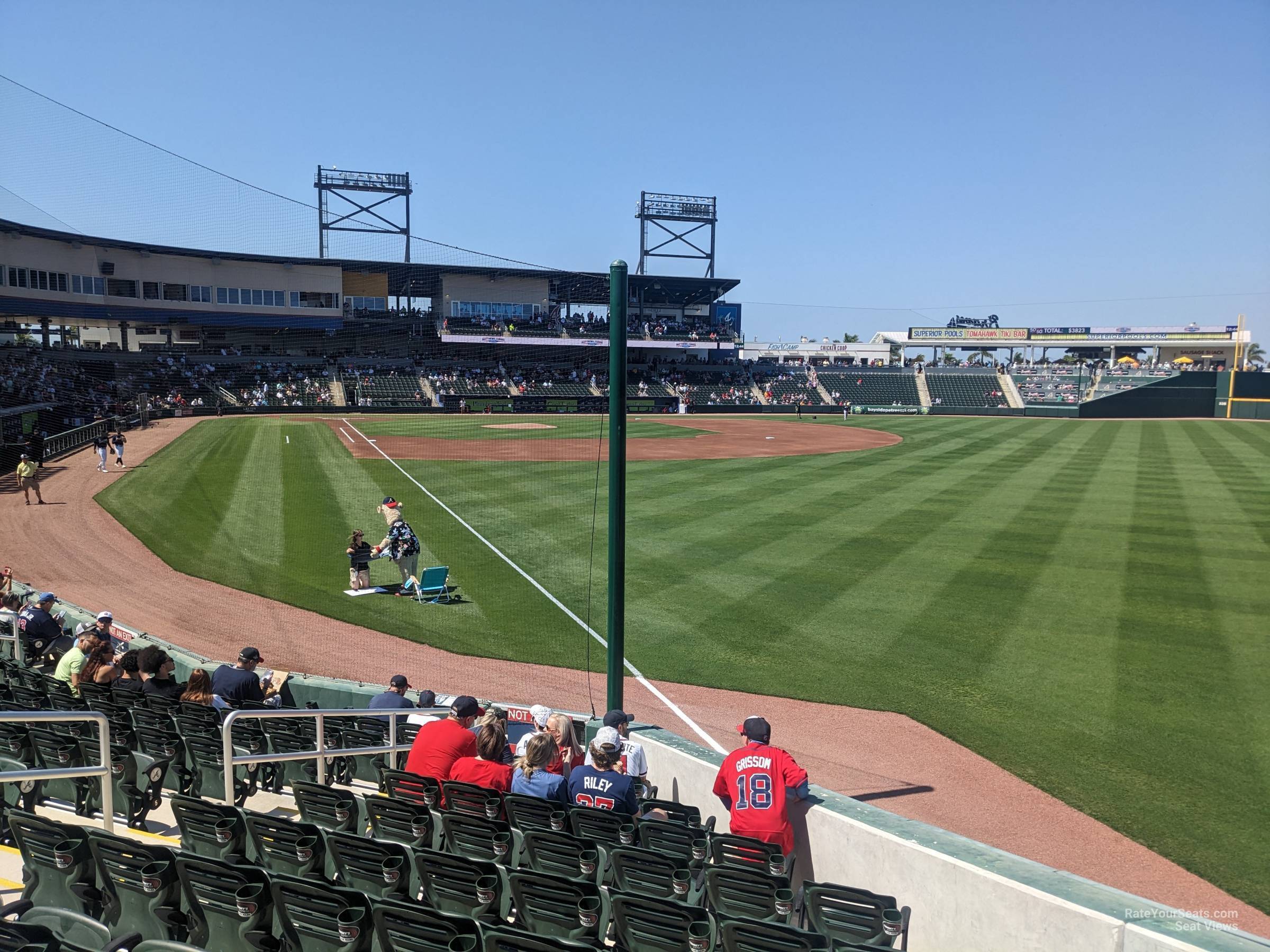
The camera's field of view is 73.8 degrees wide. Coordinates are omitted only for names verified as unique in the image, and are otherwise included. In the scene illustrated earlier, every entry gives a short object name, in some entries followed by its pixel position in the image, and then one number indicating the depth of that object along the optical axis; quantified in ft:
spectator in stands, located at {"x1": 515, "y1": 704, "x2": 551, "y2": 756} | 24.45
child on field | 52.29
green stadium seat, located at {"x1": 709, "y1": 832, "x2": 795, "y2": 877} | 16.33
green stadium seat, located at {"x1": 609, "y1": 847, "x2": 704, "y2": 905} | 15.05
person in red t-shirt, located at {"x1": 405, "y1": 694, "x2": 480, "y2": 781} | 20.93
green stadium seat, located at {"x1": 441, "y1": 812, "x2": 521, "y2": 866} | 16.47
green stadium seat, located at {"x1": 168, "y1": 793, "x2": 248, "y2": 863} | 16.05
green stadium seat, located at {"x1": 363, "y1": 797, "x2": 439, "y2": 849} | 17.42
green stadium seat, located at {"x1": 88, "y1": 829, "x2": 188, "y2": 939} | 13.02
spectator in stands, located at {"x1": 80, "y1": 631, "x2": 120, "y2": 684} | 27.96
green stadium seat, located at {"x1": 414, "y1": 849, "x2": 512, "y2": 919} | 14.05
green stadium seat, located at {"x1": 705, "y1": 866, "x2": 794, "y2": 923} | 14.61
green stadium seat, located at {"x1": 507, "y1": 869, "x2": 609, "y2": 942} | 13.46
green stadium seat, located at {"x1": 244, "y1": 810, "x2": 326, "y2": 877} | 15.24
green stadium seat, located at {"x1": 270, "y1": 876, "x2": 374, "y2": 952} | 12.21
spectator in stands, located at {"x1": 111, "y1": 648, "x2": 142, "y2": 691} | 27.22
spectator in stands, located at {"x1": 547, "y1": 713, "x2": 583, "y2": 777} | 22.82
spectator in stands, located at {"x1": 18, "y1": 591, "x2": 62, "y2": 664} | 34.63
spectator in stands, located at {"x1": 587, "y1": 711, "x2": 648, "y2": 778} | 21.65
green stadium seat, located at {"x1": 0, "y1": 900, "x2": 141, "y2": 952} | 10.28
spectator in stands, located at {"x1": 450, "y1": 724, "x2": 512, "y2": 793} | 20.02
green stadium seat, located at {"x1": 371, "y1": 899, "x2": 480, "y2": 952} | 11.51
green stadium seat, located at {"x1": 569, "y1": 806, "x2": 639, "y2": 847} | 17.39
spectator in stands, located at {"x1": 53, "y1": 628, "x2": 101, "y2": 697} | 28.22
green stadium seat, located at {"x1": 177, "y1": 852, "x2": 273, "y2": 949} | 12.65
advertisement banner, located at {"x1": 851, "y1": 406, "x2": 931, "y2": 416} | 237.04
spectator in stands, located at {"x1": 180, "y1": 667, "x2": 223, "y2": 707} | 25.73
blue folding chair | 50.90
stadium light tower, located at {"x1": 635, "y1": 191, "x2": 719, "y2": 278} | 264.93
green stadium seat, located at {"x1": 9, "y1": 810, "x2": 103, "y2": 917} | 13.56
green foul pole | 24.39
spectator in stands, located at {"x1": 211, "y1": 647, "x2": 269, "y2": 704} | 27.30
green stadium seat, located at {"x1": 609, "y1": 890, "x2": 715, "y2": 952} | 12.50
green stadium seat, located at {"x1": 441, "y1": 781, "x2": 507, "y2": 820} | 18.52
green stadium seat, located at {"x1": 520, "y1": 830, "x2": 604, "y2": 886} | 15.79
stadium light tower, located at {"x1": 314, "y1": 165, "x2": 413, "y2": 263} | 213.66
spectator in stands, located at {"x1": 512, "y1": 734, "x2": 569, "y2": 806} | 19.81
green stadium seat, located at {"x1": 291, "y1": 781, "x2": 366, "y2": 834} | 18.22
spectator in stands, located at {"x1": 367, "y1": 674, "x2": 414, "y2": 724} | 27.66
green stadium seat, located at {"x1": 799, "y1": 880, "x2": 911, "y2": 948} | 13.97
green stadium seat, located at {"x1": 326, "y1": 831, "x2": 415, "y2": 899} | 14.47
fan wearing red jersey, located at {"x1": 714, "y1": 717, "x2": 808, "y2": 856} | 18.21
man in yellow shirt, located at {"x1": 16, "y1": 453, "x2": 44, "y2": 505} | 72.33
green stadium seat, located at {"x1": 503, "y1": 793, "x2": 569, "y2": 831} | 17.92
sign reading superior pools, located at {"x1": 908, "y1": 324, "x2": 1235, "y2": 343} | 276.00
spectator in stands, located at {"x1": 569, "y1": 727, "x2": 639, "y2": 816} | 18.92
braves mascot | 51.37
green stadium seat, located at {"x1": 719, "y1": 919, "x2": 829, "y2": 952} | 12.05
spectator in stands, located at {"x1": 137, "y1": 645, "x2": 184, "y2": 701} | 26.91
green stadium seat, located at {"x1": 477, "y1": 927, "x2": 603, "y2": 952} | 10.82
